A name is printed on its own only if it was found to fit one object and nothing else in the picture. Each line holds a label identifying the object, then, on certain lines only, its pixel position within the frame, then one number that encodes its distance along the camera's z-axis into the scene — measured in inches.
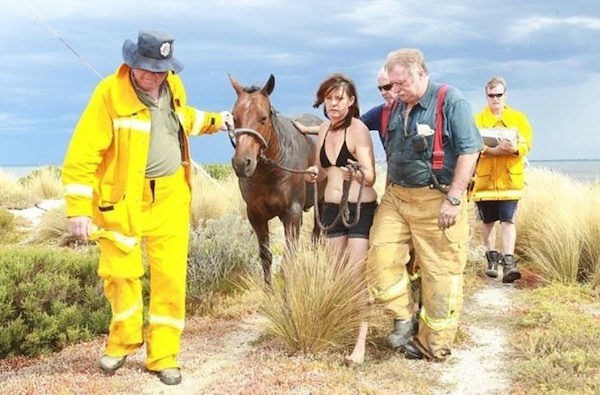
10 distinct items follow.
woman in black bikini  221.5
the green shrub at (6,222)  568.4
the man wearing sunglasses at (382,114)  232.5
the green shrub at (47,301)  289.4
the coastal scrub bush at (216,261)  331.9
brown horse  251.3
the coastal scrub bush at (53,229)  528.7
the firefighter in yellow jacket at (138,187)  196.2
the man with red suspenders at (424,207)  213.6
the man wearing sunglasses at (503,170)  372.5
